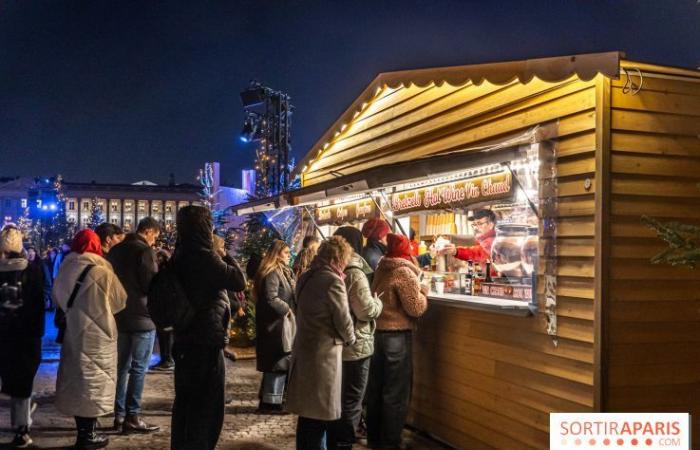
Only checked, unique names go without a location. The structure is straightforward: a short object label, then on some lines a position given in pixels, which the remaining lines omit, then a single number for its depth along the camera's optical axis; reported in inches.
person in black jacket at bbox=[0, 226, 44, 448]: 242.7
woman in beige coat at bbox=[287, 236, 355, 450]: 202.1
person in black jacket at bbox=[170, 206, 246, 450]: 189.9
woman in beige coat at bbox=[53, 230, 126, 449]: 235.1
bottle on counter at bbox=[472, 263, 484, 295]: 258.8
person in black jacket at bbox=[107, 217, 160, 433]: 263.7
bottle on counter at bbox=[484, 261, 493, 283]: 253.1
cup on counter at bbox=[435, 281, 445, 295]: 284.6
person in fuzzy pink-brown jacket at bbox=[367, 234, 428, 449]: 248.1
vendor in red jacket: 266.5
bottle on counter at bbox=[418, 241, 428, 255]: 338.6
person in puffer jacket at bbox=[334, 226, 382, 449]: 229.5
